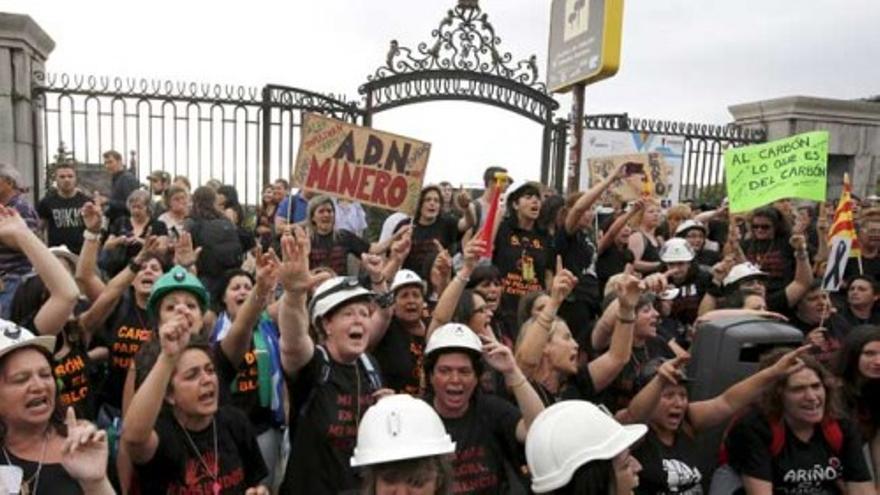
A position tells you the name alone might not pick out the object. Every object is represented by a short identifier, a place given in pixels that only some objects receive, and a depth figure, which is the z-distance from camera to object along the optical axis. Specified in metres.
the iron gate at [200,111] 9.95
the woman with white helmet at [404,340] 4.21
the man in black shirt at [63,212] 7.29
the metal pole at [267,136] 10.73
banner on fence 11.59
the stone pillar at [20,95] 9.15
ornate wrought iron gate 11.41
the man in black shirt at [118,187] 8.24
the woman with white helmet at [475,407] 3.24
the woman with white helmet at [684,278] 6.23
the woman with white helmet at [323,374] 3.20
